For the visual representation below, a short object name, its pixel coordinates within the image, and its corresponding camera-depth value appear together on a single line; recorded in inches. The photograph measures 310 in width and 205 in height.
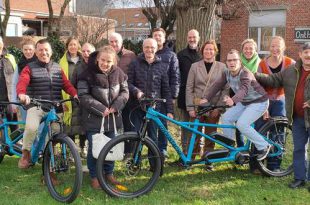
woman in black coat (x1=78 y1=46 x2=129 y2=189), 190.1
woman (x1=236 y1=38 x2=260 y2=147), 223.5
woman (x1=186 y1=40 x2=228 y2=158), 227.9
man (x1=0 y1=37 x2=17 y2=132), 240.8
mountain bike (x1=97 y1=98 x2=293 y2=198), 191.9
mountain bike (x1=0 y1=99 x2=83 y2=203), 178.7
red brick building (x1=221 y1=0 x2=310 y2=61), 752.3
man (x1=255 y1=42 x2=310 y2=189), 195.6
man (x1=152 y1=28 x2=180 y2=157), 228.5
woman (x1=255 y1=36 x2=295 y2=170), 217.6
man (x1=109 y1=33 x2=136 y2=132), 230.7
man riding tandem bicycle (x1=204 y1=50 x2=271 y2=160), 205.6
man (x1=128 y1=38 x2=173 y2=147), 218.1
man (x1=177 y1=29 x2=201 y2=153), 243.4
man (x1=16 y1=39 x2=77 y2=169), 206.7
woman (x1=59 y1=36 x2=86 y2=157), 242.8
